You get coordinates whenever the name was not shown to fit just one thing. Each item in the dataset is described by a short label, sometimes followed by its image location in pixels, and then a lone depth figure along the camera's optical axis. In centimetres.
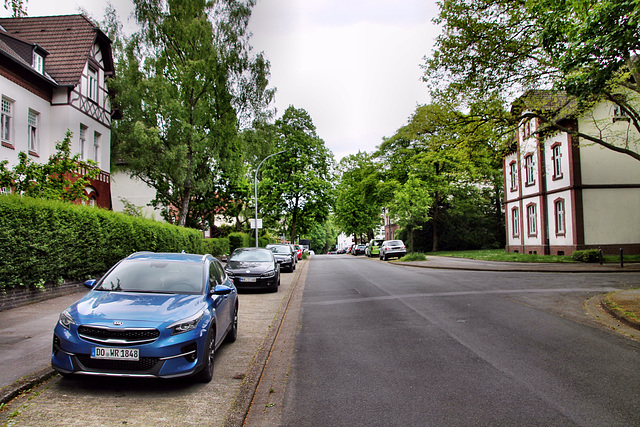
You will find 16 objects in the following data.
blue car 475
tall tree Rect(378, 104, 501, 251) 4388
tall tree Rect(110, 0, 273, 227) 2408
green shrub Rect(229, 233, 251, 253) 3431
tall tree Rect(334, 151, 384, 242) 5194
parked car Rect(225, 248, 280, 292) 1495
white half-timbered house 1802
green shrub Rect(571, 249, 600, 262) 2456
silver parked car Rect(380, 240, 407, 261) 3869
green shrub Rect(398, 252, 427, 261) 3216
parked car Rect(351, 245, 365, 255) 6178
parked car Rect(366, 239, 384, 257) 4823
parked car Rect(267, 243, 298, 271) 2506
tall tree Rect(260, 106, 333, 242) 4578
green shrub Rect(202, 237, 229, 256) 2607
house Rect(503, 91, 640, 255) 2853
